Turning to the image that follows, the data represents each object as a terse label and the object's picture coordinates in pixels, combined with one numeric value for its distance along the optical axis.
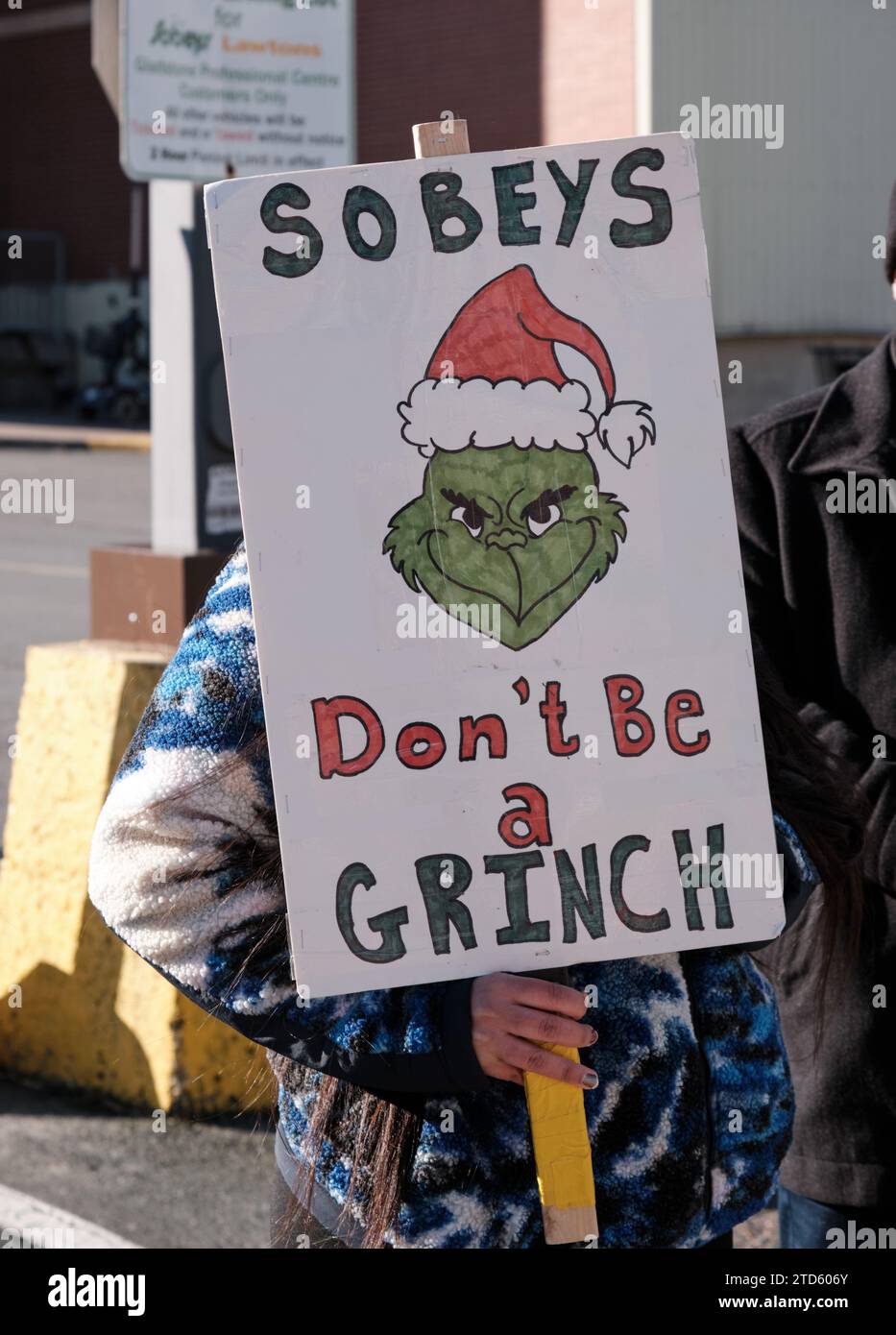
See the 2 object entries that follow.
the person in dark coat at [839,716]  2.35
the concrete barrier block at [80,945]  3.95
